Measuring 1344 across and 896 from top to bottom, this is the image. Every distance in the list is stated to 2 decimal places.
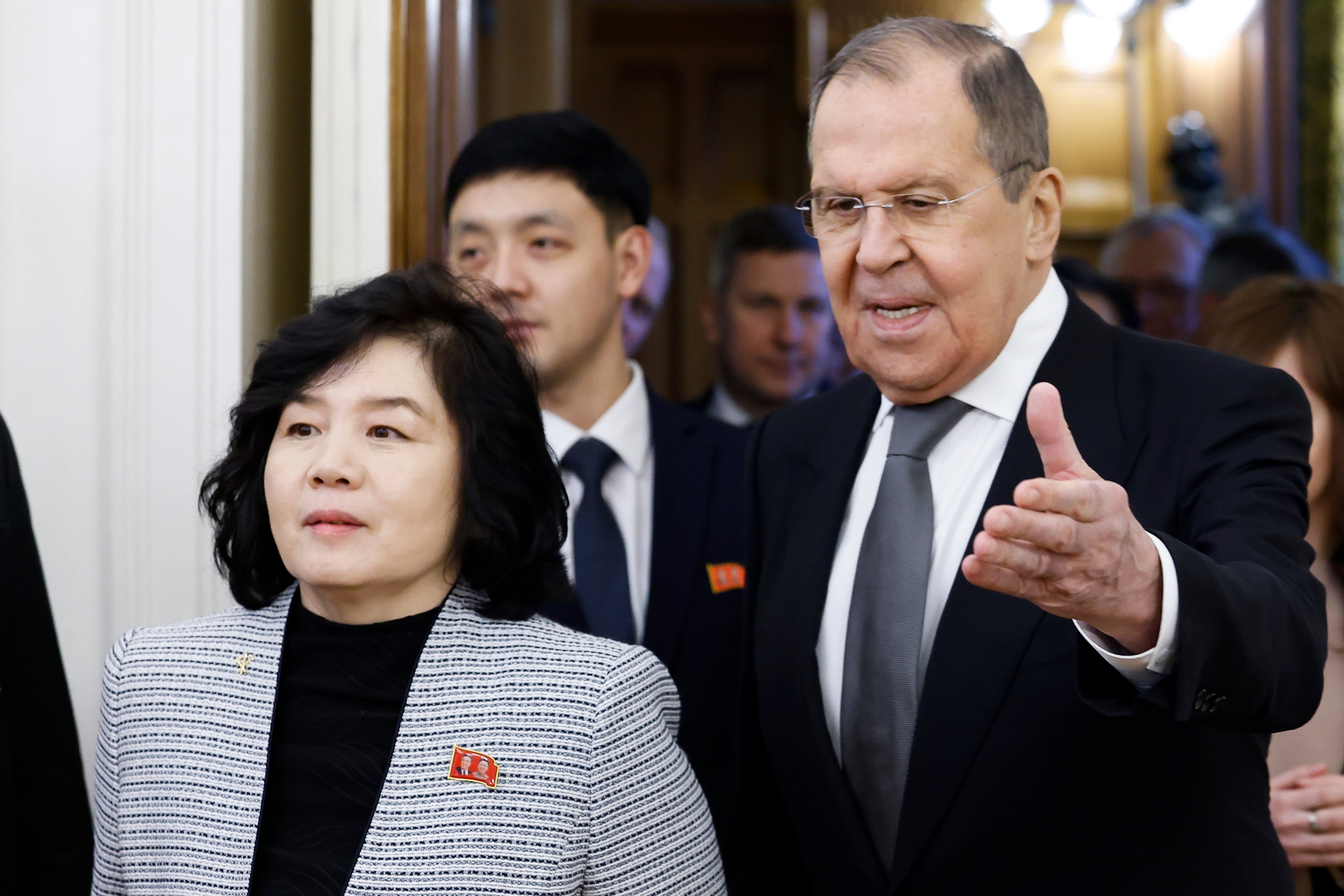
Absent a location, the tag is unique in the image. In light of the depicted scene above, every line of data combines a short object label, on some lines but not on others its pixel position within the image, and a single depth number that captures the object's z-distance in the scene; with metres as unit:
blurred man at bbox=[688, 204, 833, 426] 3.79
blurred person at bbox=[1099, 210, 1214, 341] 4.47
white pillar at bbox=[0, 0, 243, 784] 2.30
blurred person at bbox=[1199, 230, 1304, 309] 3.82
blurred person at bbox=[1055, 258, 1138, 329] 3.79
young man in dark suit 2.37
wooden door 7.17
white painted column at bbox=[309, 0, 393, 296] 2.50
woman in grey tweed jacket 1.72
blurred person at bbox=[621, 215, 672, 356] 3.85
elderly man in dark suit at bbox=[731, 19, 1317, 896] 1.64
